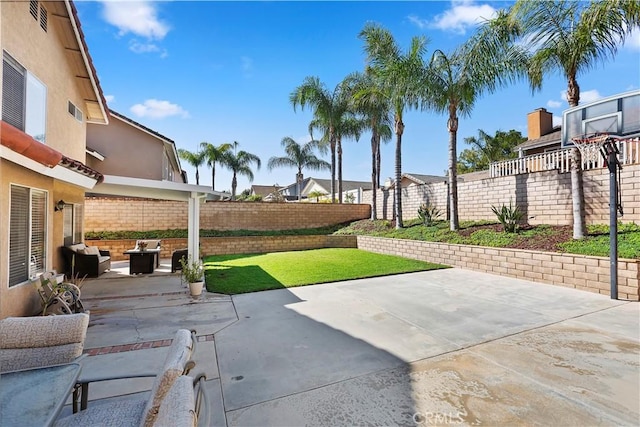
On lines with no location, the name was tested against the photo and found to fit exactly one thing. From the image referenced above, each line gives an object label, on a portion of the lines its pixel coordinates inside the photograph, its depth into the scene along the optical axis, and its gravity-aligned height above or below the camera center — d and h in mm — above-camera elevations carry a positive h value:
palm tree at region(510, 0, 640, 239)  8297 +5390
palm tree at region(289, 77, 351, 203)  20531 +8269
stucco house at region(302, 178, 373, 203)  42125 +5261
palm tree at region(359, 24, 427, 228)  12609 +6510
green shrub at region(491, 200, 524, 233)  11031 +65
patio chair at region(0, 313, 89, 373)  2568 -1051
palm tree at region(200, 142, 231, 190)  30906 +7119
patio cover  7398 +845
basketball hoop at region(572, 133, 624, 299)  6758 +1044
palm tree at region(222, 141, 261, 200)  31891 +6337
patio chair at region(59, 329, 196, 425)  1694 -993
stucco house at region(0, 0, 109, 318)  4641 +1778
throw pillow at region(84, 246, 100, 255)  9514 -952
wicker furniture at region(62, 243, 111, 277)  7957 -1137
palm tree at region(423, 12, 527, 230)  10953 +5720
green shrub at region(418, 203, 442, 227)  15203 +368
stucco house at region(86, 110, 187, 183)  15531 +3922
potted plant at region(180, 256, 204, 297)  6996 -1331
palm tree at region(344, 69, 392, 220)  17047 +6556
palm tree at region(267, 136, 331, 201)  29234 +6220
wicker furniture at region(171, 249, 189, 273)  9688 -1192
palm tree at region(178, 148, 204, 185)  31188 +6677
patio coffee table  9586 -1292
